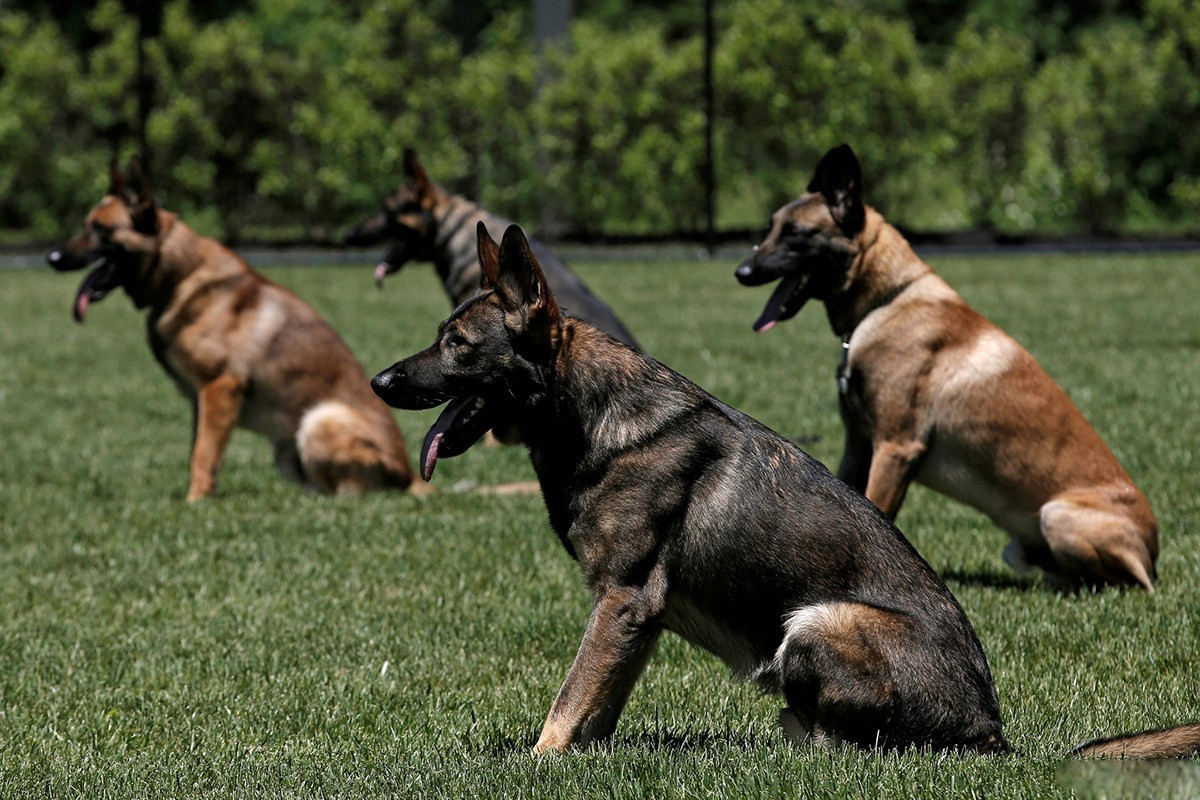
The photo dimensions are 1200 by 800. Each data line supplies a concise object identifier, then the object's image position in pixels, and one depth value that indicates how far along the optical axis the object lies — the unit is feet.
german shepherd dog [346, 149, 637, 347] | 68.08
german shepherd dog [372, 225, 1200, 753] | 24.67
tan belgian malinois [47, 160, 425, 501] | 54.60
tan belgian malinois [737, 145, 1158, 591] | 39.06
